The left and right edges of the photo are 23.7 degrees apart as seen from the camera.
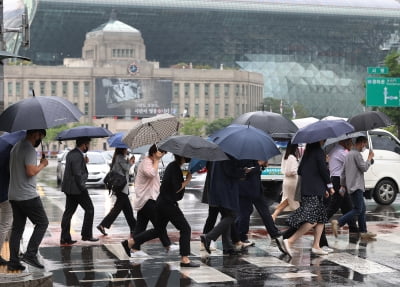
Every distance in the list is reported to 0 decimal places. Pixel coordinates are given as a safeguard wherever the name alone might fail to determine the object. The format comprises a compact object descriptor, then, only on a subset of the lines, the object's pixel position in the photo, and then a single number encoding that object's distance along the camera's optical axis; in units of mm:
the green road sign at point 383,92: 42125
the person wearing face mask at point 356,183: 14773
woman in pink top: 13097
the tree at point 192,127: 136750
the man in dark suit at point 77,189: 14672
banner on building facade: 157375
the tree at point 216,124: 150750
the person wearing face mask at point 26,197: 11258
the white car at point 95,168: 32781
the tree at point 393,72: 46656
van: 22672
